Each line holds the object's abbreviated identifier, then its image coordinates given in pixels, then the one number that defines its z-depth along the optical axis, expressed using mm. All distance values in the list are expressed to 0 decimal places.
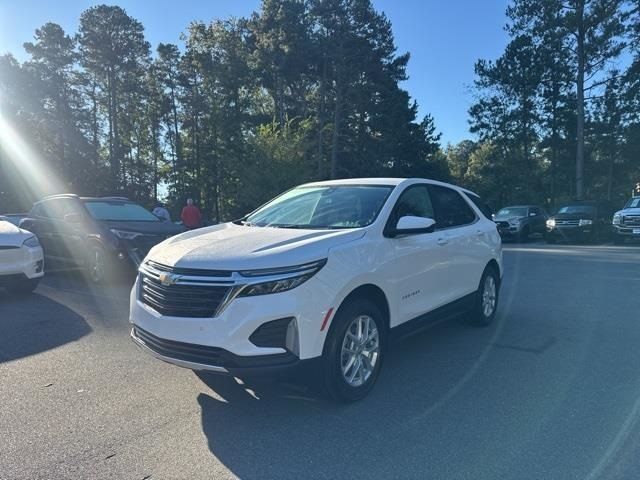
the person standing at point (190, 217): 15711
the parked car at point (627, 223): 17469
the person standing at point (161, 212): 15851
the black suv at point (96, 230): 9031
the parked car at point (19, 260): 7605
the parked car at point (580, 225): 20031
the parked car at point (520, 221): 22016
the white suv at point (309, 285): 3467
